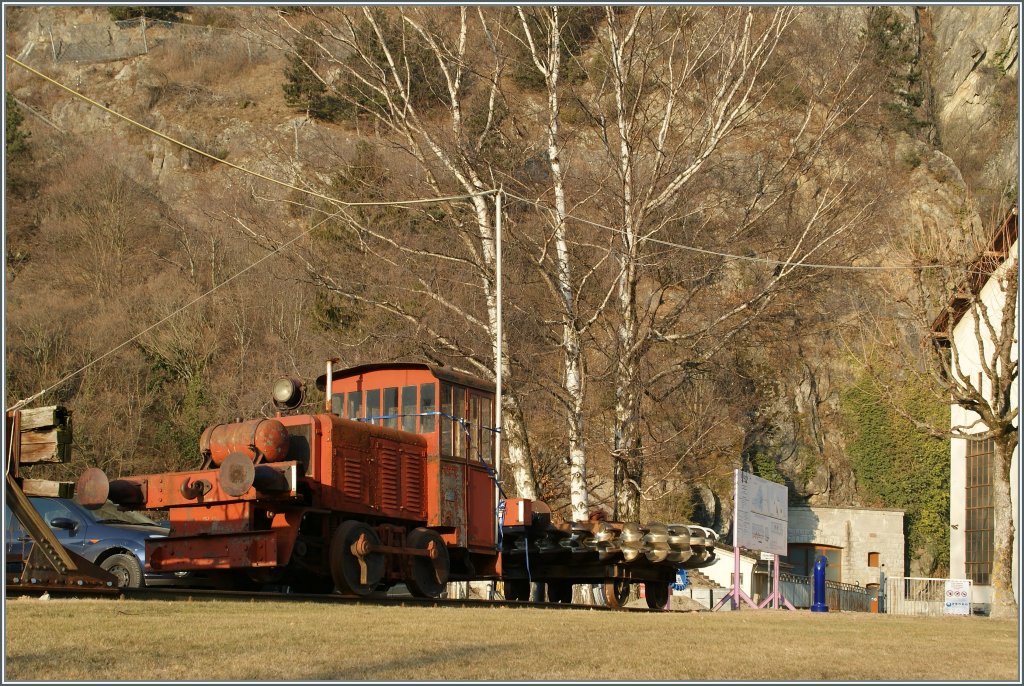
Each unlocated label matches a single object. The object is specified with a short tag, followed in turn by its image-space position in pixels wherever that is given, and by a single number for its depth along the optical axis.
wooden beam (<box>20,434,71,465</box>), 11.98
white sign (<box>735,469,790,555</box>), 23.91
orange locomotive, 14.87
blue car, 16.91
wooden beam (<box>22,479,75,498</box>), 11.89
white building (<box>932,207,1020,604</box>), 34.81
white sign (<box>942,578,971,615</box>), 30.31
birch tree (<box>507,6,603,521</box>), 26.86
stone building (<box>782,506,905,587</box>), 45.75
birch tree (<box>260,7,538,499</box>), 28.23
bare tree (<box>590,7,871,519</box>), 28.09
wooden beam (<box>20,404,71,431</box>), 11.91
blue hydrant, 24.42
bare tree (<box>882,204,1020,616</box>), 25.16
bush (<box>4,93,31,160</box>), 56.22
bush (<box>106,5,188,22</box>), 85.00
